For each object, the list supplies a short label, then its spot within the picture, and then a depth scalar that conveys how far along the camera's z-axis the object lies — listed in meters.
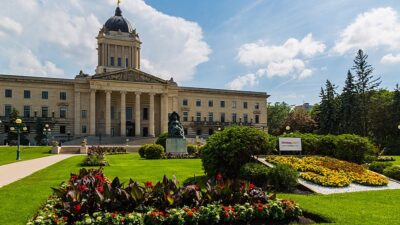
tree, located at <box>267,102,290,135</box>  102.16
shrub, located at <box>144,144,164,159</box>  32.72
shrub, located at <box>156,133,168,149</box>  40.06
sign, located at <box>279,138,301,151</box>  19.44
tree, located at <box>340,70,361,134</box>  63.00
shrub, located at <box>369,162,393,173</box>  18.14
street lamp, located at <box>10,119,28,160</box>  31.28
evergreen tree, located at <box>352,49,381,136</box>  65.38
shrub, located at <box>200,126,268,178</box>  14.78
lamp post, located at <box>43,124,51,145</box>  63.09
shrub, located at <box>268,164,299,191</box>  13.43
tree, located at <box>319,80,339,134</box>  67.75
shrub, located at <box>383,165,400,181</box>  16.65
